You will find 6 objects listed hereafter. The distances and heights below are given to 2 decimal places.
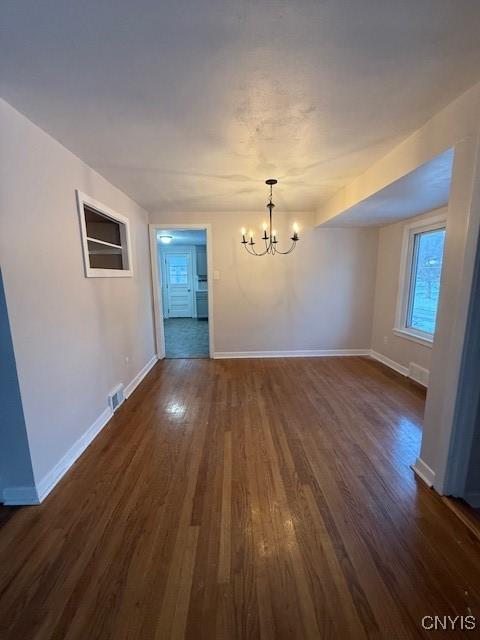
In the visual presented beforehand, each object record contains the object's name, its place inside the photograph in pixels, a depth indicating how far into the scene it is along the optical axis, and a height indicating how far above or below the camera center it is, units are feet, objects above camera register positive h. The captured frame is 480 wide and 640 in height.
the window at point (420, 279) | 10.31 -0.18
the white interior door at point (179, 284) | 25.44 -0.72
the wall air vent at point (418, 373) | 10.24 -3.97
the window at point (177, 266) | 25.44 +1.03
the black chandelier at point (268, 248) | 13.11 +1.41
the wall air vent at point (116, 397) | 8.50 -4.01
